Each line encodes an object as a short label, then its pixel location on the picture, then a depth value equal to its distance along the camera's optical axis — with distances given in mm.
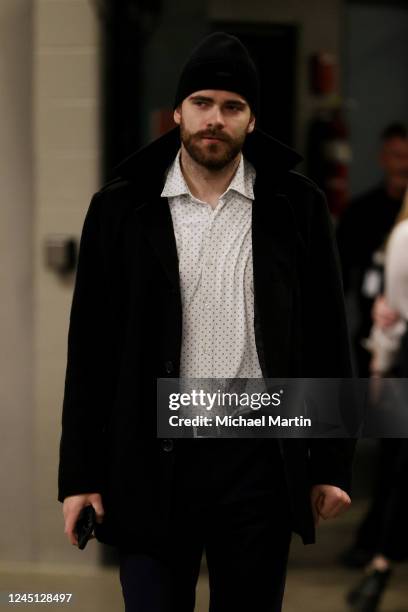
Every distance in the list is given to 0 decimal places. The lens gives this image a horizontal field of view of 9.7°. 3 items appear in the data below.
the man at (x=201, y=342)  4987
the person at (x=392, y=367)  6927
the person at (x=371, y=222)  10078
